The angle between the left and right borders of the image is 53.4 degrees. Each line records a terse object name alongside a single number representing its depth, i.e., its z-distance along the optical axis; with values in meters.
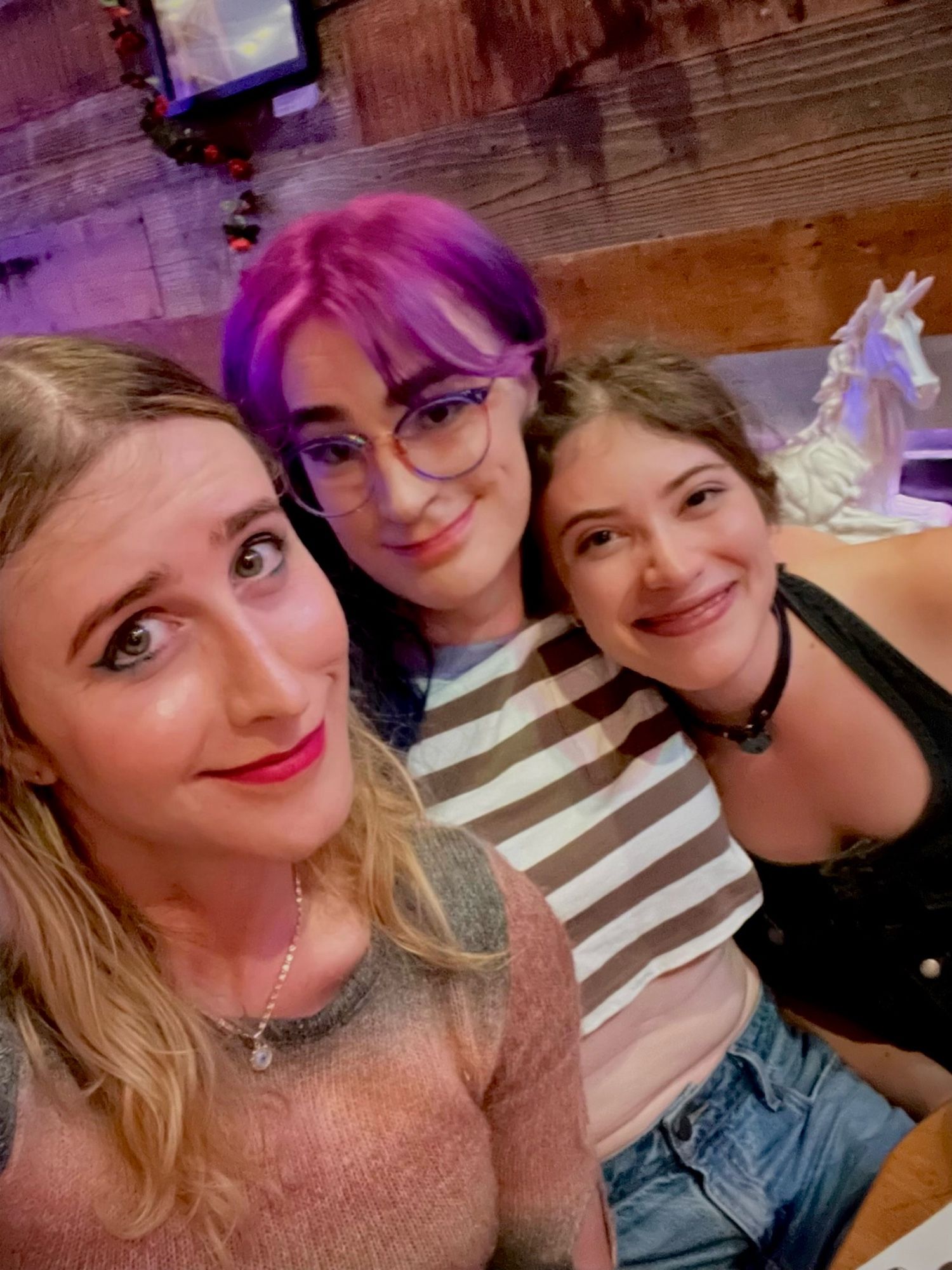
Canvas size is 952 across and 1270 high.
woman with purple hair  1.06
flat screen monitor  1.82
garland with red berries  2.01
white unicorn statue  1.39
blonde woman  0.67
